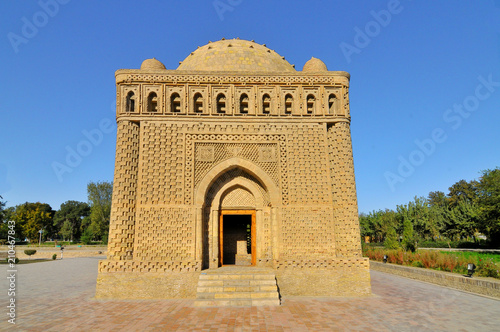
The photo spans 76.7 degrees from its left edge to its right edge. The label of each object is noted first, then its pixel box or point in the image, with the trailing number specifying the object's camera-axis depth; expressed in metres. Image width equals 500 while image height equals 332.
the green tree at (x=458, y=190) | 54.49
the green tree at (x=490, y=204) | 22.17
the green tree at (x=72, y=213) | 62.82
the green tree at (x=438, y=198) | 55.05
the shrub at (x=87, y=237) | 40.41
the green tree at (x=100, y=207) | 38.41
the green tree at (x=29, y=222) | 37.17
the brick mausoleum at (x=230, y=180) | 9.51
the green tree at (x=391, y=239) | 21.77
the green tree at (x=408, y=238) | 19.81
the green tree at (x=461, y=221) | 29.77
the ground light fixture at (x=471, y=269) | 10.16
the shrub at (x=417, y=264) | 14.42
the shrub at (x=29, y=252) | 26.89
